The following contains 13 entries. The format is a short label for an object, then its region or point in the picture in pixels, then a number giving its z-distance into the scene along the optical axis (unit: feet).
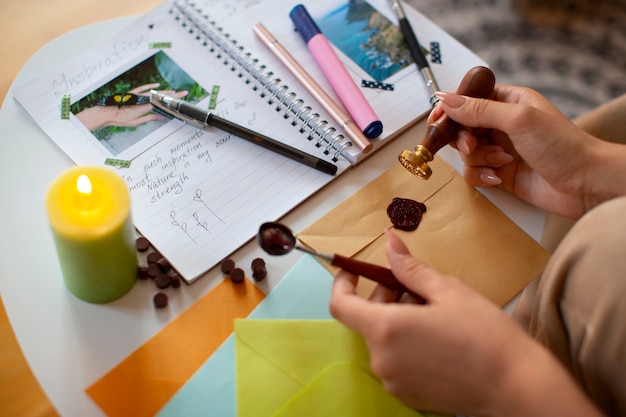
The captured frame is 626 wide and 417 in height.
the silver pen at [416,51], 2.79
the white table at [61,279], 2.07
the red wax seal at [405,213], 2.40
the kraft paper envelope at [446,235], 2.31
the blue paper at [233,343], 2.01
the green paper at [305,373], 2.01
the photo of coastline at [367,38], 2.90
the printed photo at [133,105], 2.57
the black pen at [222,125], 2.54
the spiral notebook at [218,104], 2.43
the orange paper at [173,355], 2.01
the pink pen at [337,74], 2.64
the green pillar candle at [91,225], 1.92
